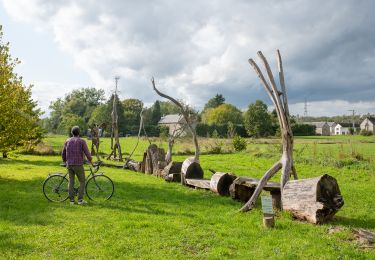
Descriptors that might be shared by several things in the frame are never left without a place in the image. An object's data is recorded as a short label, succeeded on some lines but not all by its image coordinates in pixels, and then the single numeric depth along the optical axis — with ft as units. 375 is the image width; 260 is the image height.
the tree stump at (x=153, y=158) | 59.11
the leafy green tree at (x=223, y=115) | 281.74
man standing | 34.19
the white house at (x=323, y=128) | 367.29
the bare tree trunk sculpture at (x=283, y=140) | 30.40
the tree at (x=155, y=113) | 303.07
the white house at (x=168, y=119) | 284.92
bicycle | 36.19
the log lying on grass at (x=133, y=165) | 65.16
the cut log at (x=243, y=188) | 34.76
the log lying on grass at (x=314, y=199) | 26.73
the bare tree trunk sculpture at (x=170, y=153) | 62.55
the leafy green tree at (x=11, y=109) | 48.03
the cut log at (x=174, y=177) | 50.85
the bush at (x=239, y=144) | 108.40
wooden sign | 25.94
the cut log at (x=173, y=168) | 52.19
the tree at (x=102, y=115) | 235.26
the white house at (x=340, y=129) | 372.38
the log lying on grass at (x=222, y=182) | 39.24
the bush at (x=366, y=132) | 246.04
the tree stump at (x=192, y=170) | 47.65
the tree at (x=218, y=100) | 348.59
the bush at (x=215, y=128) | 209.77
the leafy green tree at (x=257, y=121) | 191.21
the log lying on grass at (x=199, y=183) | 42.36
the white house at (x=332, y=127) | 393.04
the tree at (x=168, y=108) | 366.63
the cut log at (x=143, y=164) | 62.90
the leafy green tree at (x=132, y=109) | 268.33
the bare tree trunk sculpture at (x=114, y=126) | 84.96
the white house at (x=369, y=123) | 354.13
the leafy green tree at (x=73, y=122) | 238.68
